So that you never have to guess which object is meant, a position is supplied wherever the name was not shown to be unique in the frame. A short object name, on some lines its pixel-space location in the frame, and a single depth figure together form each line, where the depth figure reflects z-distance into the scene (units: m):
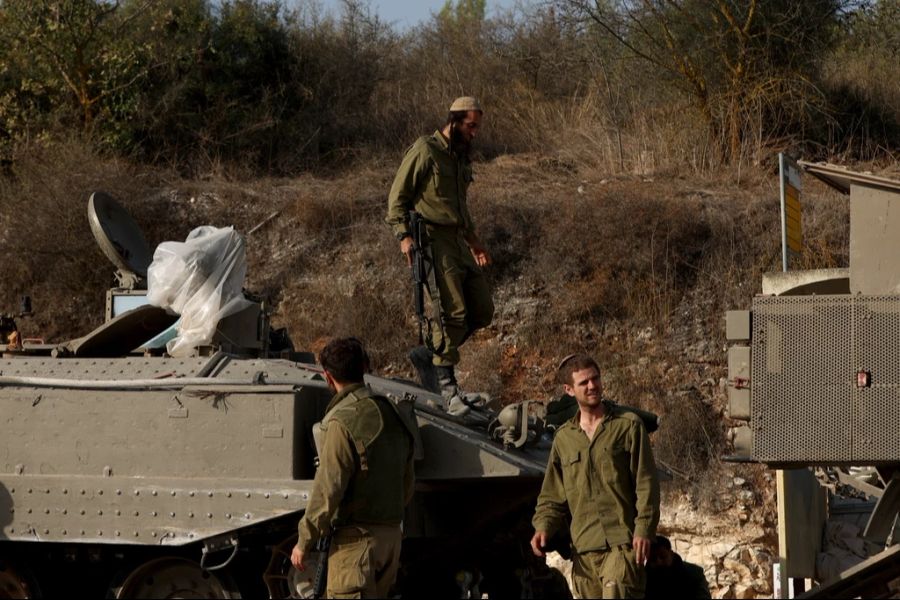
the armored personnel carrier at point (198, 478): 11.24
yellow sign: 16.49
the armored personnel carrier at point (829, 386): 10.97
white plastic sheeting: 13.05
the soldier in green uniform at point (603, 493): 9.48
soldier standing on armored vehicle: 12.83
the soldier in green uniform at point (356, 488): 9.68
